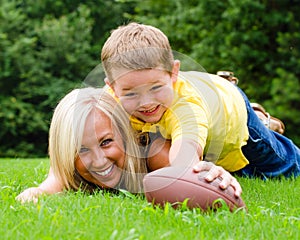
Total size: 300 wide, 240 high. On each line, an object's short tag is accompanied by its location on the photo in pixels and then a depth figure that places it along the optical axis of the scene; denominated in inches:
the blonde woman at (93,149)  134.2
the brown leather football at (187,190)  108.4
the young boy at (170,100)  120.9
